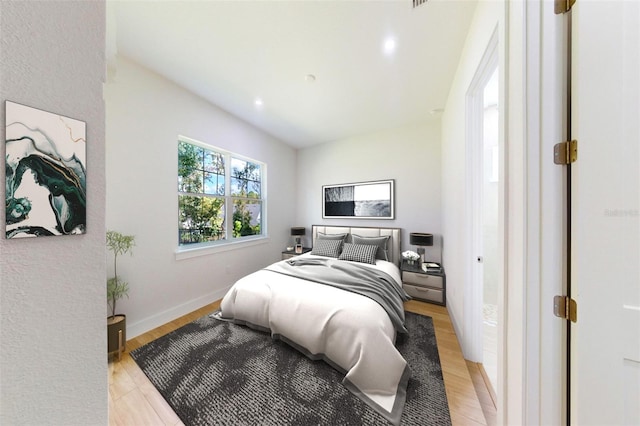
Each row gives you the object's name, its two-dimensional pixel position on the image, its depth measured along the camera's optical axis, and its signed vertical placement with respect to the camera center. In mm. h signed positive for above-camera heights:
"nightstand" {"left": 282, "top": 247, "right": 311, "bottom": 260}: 3914 -763
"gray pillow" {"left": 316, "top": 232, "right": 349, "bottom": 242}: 3615 -420
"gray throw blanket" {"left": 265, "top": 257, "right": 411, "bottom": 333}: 1943 -690
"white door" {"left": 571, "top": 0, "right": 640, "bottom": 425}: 673 -3
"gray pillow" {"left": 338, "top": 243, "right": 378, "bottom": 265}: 3047 -599
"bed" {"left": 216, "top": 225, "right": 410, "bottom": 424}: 1480 -886
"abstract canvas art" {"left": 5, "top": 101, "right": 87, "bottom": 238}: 364 +73
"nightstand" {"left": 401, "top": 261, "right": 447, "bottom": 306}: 2793 -976
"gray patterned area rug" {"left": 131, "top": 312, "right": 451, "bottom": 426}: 1326 -1243
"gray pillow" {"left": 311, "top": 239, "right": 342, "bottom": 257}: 3381 -576
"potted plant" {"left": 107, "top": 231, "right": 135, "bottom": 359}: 1775 -715
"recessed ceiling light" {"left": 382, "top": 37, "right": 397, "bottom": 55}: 1761 +1417
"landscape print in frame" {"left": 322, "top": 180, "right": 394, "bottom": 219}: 3607 +217
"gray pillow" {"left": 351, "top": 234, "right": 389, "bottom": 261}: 3229 -475
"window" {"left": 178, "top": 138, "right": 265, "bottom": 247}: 2701 +242
